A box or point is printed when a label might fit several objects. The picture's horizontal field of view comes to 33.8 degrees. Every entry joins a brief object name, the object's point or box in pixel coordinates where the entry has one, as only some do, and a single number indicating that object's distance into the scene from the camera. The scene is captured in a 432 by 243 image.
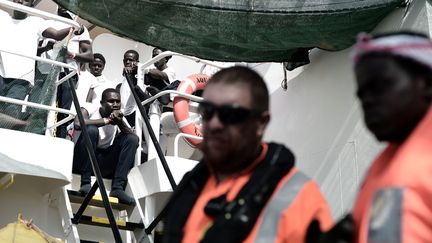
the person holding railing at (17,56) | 5.66
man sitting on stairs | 6.33
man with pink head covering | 1.38
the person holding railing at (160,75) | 7.35
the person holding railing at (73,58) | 6.46
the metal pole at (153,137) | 5.46
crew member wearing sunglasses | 1.70
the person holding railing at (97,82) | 7.22
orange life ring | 6.67
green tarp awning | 4.58
